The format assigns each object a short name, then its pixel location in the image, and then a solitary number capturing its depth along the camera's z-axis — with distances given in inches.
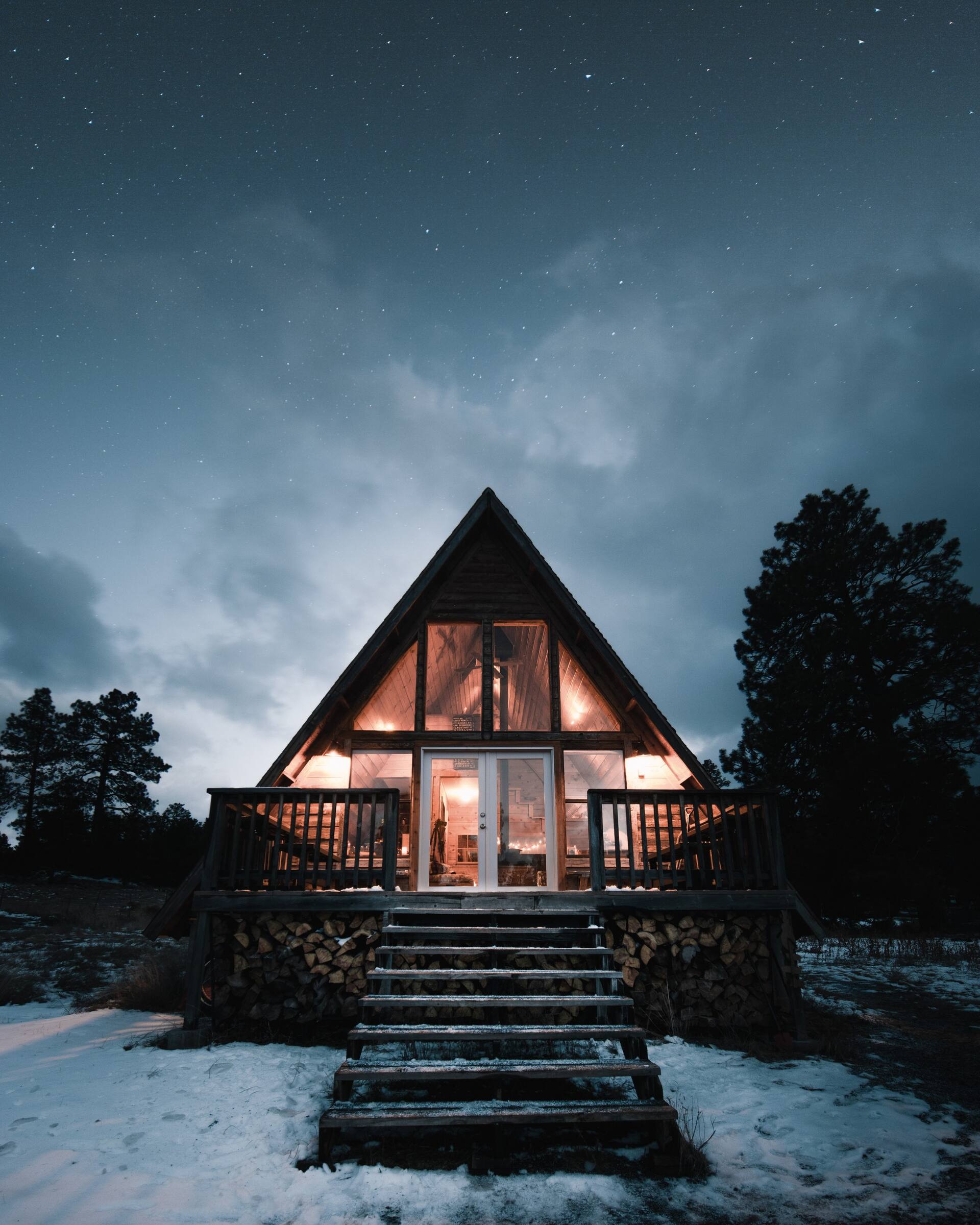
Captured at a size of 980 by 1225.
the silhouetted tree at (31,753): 1517.0
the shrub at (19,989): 352.5
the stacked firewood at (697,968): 284.2
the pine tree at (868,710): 698.8
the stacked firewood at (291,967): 278.8
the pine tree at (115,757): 1515.7
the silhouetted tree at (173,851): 1370.6
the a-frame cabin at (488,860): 275.3
